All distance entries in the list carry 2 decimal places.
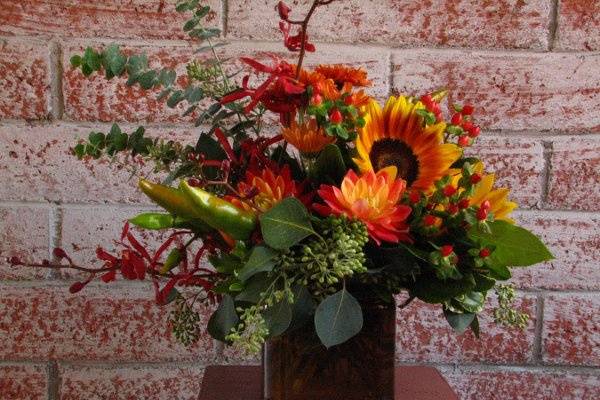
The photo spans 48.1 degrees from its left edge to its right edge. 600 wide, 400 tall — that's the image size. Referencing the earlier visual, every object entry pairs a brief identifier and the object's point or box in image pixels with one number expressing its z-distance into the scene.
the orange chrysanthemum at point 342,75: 0.63
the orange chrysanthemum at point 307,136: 0.60
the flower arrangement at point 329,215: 0.54
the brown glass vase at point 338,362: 0.62
